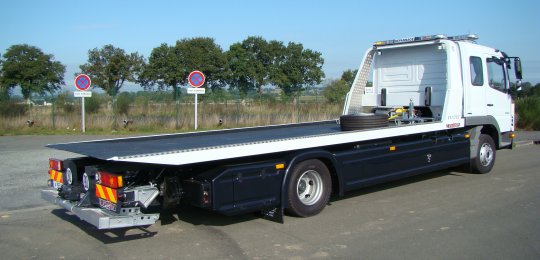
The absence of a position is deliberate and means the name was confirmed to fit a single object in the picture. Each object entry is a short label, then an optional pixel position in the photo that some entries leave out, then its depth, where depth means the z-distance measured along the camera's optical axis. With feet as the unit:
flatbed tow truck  18.72
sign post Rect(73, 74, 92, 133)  68.18
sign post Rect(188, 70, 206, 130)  67.39
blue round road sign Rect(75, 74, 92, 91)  68.23
